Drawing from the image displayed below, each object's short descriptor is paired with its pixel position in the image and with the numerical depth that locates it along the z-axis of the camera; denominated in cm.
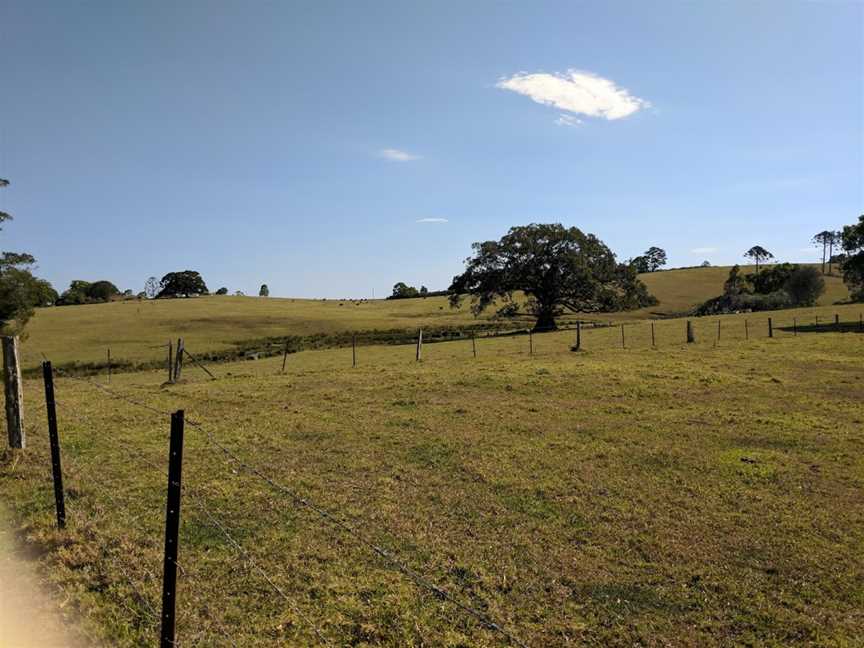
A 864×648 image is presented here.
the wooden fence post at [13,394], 1122
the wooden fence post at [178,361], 2695
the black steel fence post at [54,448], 823
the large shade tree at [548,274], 5853
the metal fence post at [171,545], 505
